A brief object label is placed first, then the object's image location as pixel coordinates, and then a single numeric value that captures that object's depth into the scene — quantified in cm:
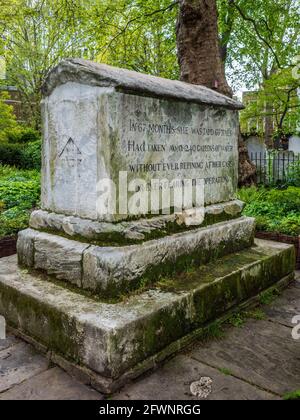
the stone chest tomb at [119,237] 242
